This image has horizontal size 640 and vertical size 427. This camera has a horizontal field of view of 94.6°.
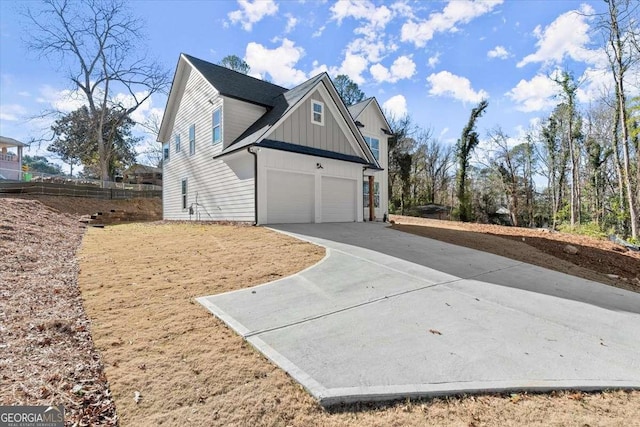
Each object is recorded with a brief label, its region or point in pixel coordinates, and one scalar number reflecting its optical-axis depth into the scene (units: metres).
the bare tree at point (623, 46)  13.45
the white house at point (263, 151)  11.41
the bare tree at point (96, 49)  22.27
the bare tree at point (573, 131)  21.38
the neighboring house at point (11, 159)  23.09
